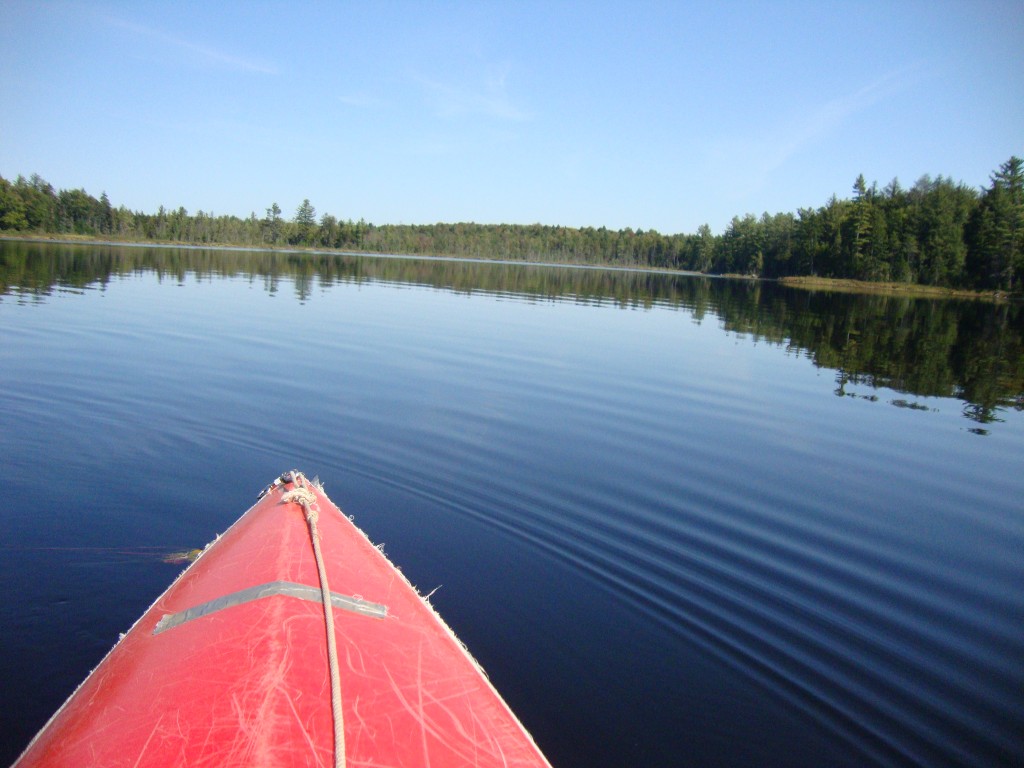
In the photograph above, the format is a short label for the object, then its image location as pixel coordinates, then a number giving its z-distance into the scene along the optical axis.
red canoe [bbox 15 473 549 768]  2.76
